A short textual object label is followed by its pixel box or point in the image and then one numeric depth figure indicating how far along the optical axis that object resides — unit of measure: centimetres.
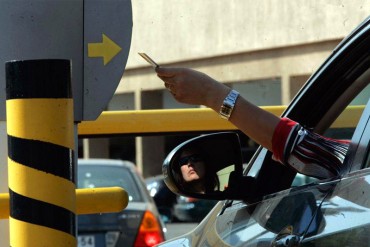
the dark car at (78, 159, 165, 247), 1097
